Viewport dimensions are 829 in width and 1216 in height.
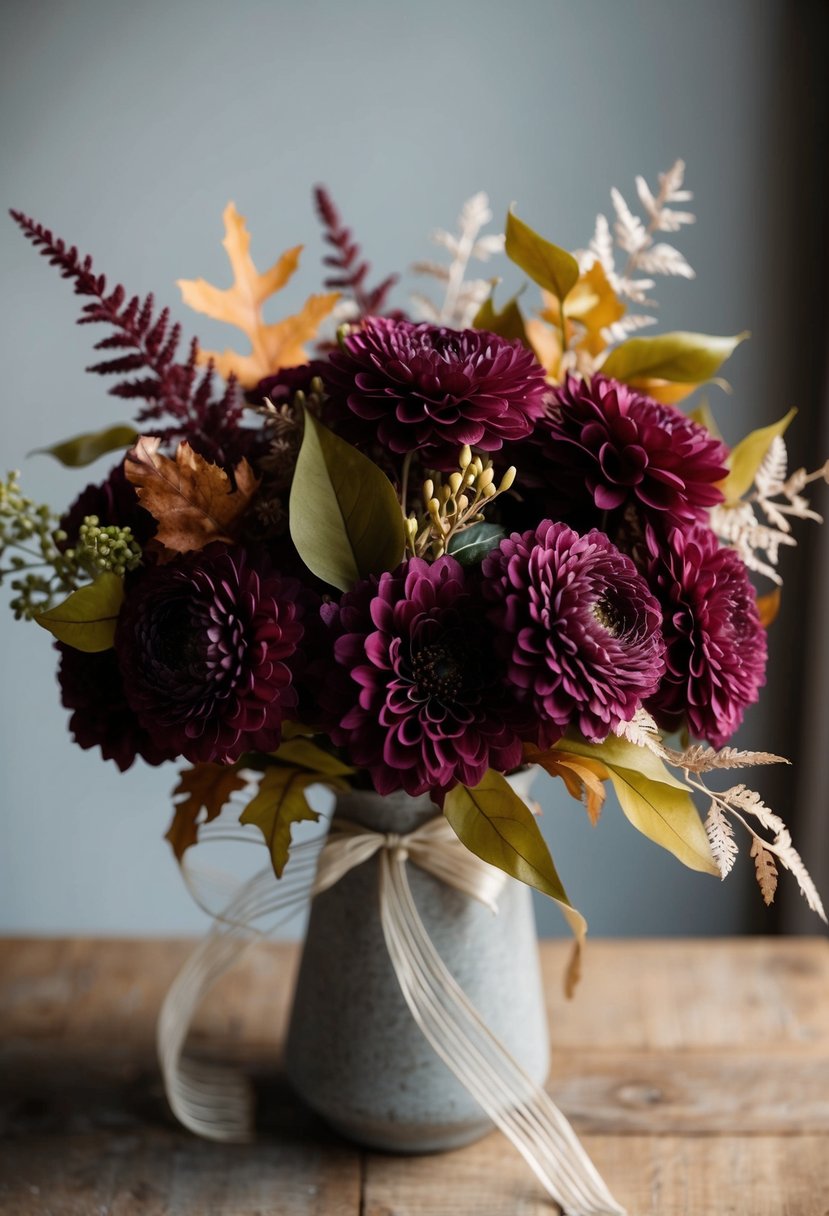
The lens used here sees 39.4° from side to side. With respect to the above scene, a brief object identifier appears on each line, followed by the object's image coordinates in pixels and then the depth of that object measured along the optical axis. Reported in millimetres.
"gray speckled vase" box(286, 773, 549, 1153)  636
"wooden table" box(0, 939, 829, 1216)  658
